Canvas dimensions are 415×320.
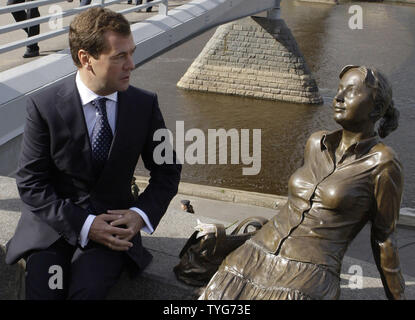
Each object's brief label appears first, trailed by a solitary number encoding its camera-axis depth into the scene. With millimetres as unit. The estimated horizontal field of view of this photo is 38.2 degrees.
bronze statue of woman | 3166
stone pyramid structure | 18266
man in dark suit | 3143
